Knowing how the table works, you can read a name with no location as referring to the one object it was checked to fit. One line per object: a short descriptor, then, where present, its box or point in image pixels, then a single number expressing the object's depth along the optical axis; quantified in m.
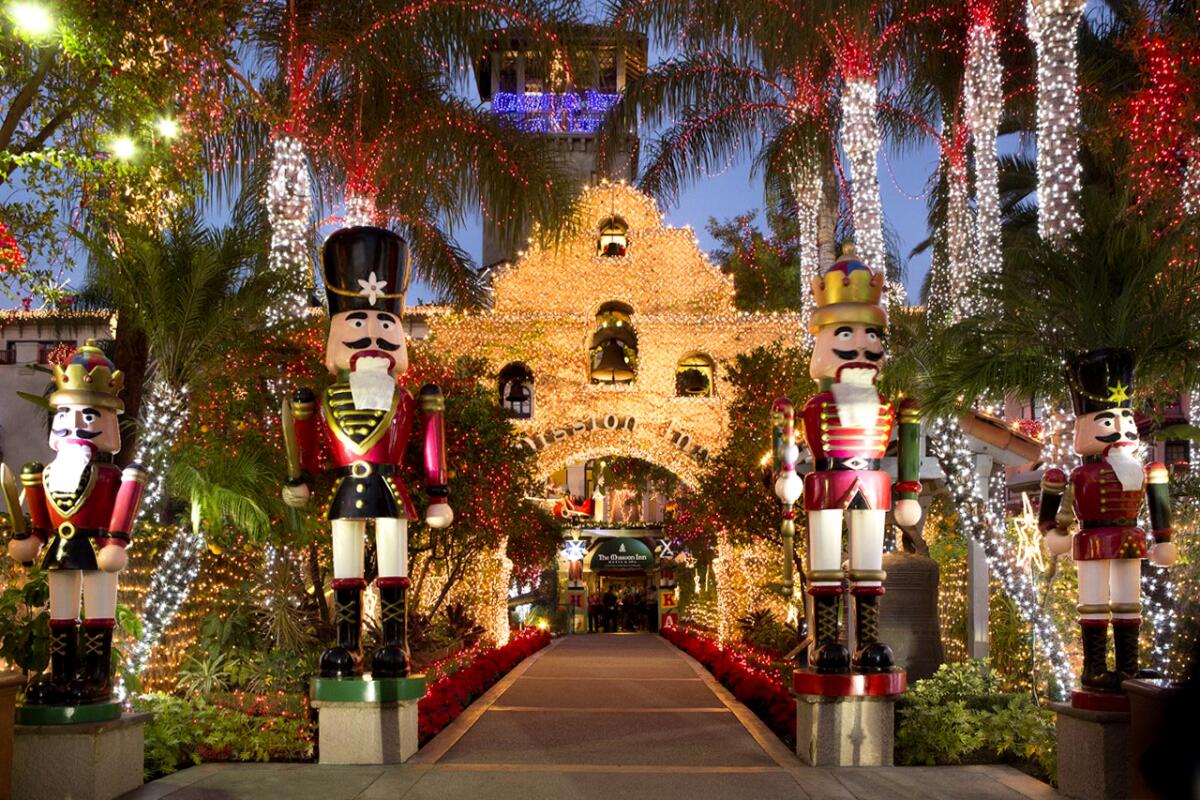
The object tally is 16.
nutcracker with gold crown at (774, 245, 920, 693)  8.12
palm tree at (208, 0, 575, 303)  13.14
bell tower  13.69
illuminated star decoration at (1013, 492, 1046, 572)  11.51
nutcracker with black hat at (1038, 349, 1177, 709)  7.20
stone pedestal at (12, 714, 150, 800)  6.70
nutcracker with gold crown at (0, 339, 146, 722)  7.20
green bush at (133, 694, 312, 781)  8.28
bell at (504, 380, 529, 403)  23.79
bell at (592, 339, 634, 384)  23.56
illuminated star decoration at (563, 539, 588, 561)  38.03
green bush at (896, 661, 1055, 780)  8.16
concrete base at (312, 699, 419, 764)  8.16
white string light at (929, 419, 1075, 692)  10.33
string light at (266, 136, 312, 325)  13.23
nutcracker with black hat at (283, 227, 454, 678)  8.31
